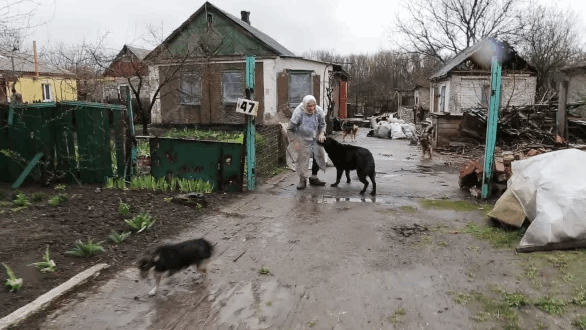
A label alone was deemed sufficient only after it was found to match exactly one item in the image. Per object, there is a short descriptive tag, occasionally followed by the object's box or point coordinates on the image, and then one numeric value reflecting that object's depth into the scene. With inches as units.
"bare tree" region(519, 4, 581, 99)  1312.7
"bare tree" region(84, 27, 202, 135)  558.9
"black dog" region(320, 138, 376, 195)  310.8
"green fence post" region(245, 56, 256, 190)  287.3
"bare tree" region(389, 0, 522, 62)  1385.3
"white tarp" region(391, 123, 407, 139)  860.6
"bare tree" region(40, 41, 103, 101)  578.9
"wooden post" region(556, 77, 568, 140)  558.3
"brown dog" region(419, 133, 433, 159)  514.2
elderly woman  316.2
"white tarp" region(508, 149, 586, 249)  177.8
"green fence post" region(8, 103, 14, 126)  278.5
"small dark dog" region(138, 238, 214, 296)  151.9
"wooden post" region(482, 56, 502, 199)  263.1
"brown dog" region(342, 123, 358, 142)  780.0
